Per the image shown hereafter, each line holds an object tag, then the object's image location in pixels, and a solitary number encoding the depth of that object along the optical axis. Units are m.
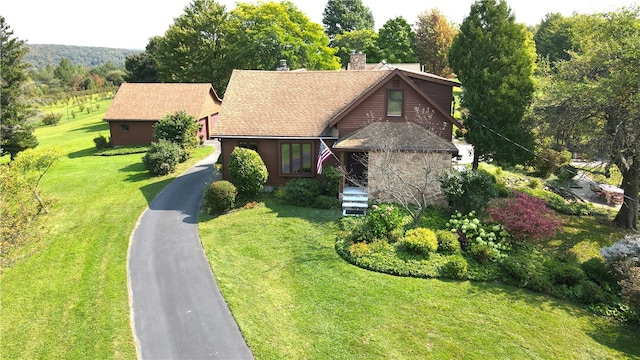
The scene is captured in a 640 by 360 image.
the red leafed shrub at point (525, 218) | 17.38
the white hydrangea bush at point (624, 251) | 14.90
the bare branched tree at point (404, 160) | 21.42
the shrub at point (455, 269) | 15.82
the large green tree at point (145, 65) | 73.06
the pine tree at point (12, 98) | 35.81
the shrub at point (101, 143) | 41.25
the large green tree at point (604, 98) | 19.30
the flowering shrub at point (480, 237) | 16.84
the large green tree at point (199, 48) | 55.72
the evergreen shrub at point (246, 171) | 22.76
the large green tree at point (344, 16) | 94.69
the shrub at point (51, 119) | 62.03
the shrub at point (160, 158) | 29.84
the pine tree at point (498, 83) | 24.64
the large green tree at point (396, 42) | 62.34
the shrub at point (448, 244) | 17.25
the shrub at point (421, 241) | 17.00
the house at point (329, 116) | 22.88
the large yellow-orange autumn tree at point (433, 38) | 62.53
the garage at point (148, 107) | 40.66
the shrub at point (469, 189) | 20.28
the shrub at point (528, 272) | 15.20
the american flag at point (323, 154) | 21.95
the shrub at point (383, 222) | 18.33
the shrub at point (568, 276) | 15.34
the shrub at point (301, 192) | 22.78
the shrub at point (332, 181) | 23.00
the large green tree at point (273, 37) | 48.66
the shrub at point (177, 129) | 33.06
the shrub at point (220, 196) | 22.06
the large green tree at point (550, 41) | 67.38
